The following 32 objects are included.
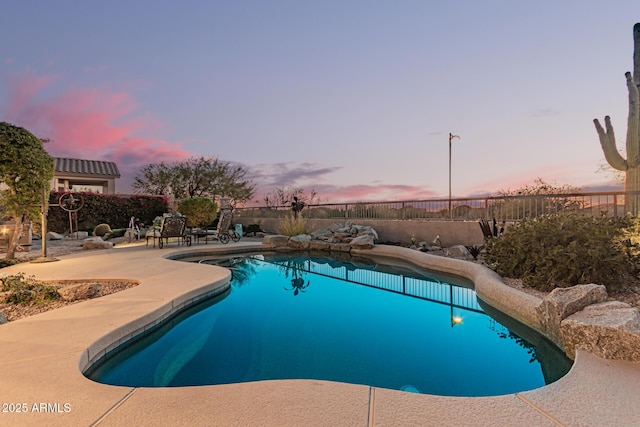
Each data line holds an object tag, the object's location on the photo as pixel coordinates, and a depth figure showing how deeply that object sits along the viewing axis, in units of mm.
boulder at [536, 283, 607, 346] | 2971
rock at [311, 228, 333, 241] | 10826
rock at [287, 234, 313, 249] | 10562
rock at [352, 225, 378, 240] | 10188
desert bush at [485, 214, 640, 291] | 3984
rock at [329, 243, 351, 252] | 9801
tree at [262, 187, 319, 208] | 19453
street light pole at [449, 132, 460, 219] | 13367
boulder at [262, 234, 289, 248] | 10562
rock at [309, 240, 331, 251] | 10344
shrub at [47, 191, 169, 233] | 13344
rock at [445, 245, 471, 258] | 7715
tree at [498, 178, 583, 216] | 7559
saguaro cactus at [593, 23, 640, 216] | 7457
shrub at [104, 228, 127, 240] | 12022
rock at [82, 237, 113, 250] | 9180
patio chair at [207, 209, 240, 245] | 10851
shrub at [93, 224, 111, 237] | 12961
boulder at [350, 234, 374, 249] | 9500
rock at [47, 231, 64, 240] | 11633
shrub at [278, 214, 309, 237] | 11570
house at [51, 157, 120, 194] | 20344
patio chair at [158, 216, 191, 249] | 9281
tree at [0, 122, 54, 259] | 6301
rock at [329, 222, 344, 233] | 10977
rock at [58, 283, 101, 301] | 4035
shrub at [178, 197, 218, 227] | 14406
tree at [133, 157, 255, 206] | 22625
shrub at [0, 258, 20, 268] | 6511
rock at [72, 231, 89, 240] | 12289
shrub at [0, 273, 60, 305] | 3947
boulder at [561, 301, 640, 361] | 2375
